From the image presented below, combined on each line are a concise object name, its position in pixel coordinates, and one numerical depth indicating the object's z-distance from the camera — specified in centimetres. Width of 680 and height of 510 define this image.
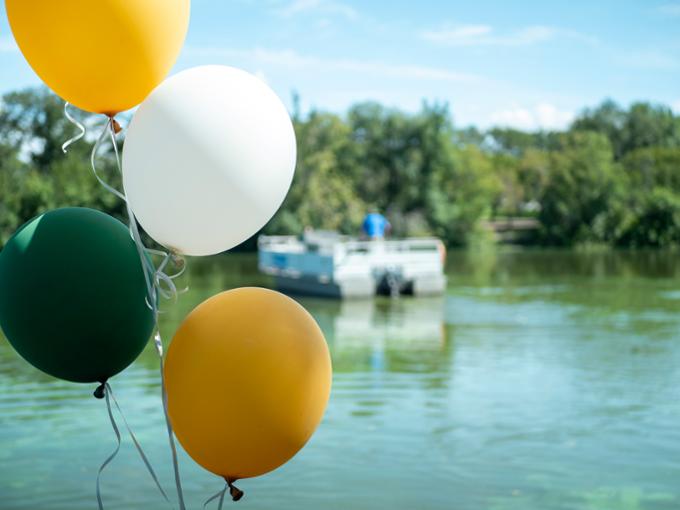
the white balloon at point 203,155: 299
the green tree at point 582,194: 4559
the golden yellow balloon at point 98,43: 301
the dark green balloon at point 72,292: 306
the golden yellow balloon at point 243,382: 308
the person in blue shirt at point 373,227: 1997
